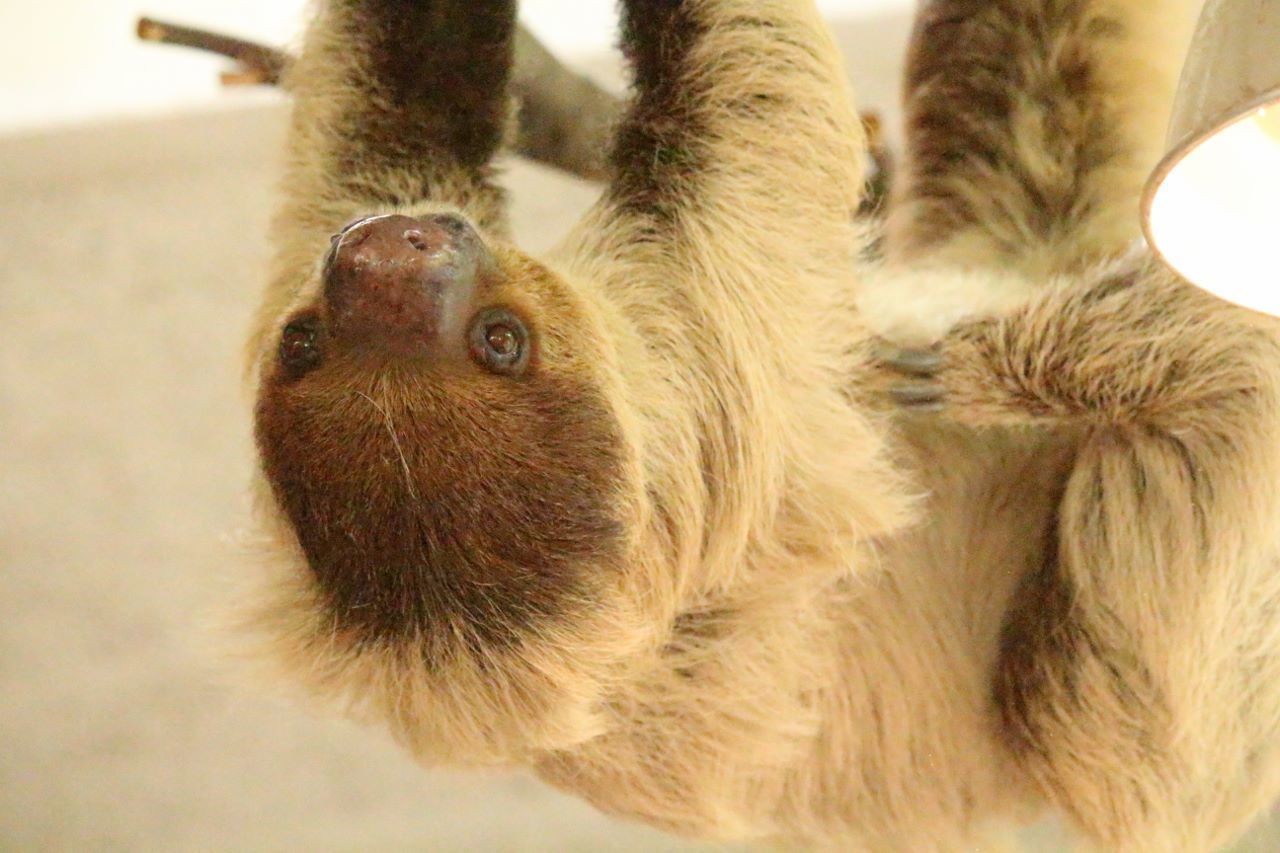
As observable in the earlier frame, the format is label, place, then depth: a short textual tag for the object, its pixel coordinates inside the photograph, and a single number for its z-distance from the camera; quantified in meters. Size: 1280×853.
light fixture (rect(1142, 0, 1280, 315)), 1.45
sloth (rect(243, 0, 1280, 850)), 1.55
